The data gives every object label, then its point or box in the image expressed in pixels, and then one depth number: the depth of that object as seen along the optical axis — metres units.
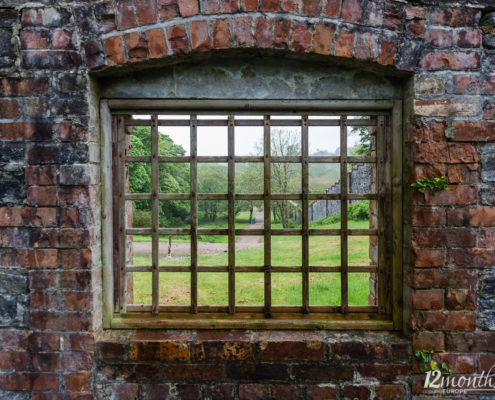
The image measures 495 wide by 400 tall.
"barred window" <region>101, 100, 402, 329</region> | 2.05
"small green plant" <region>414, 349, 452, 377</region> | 1.91
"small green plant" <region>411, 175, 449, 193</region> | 1.87
